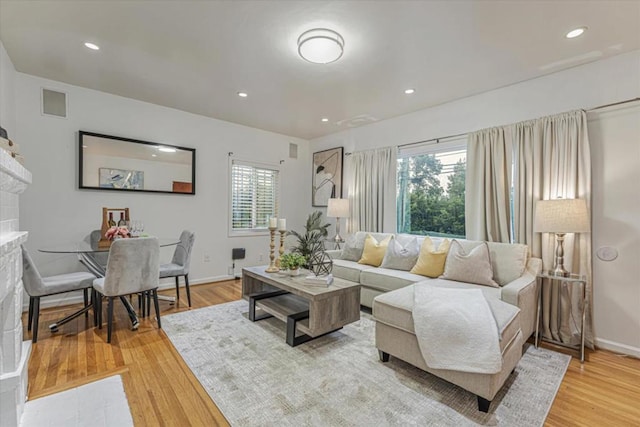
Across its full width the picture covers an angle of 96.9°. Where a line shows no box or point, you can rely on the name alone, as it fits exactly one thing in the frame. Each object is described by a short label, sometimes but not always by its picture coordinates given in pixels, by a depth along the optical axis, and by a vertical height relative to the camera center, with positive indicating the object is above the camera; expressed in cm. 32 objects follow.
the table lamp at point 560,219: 248 -6
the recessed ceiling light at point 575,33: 225 +146
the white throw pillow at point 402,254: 355 -52
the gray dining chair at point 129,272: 258 -57
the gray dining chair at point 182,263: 346 -65
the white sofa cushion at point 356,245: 420 -48
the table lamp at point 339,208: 474 +8
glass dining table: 280 -54
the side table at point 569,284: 247 -72
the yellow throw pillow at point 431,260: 323 -55
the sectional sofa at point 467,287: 182 -76
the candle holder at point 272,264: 319 -60
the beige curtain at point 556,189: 271 +25
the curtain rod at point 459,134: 256 +102
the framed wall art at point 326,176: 529 +71
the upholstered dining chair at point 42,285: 248 -69
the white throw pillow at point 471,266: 290 -56
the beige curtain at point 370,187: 447 +42
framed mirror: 361 +66
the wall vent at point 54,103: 333 +130
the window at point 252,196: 510 +32
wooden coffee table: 249 -93
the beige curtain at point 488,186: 323 +32
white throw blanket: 175 -79
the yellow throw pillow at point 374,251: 385 -53
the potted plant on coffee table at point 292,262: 298 -53
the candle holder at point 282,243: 312 -35
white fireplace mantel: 130 -47
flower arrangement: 295 -22
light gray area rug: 171 -122
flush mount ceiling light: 233 +141
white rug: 161 -119
